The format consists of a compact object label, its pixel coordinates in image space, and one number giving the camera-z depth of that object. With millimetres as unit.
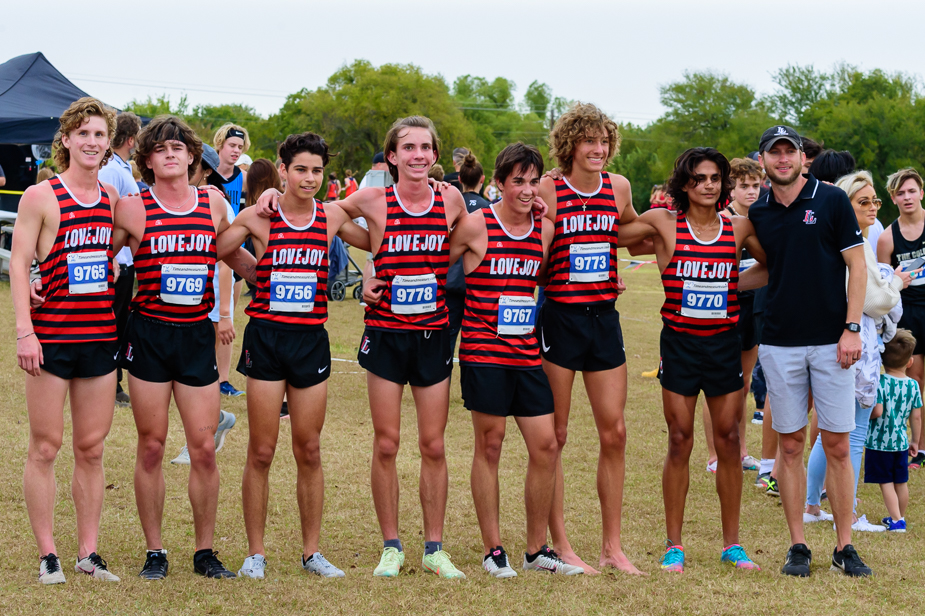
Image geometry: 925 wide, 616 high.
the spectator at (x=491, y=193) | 24412
